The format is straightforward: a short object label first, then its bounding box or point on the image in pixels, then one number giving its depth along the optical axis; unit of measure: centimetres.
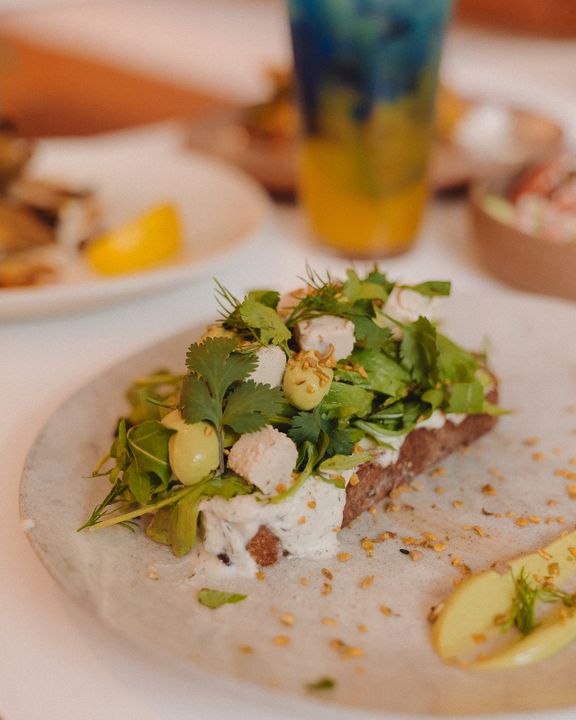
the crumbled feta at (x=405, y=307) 40
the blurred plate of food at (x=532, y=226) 50
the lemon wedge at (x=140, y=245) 56
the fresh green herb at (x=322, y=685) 30
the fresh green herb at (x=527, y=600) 32
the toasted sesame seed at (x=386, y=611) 33
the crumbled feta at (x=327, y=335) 37
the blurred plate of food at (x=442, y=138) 65
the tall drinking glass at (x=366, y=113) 50
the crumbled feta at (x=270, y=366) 36
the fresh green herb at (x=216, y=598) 33
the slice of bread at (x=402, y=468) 35
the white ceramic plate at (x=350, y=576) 30
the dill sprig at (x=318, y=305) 38
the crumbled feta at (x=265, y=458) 34
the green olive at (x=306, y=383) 36
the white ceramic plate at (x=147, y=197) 49
